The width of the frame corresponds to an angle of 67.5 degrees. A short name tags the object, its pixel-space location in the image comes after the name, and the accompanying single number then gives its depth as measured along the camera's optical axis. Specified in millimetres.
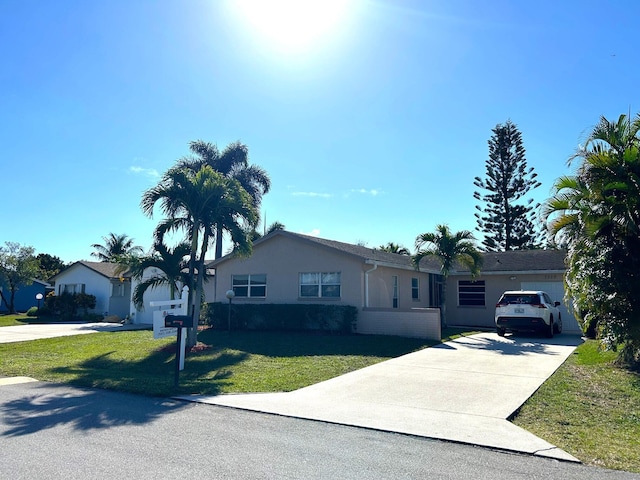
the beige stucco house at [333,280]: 17034
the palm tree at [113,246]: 45875
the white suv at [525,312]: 16359
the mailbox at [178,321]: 8906
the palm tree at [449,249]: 19297
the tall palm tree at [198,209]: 14156
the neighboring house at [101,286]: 29141
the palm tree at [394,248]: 33019
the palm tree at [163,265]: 15078
